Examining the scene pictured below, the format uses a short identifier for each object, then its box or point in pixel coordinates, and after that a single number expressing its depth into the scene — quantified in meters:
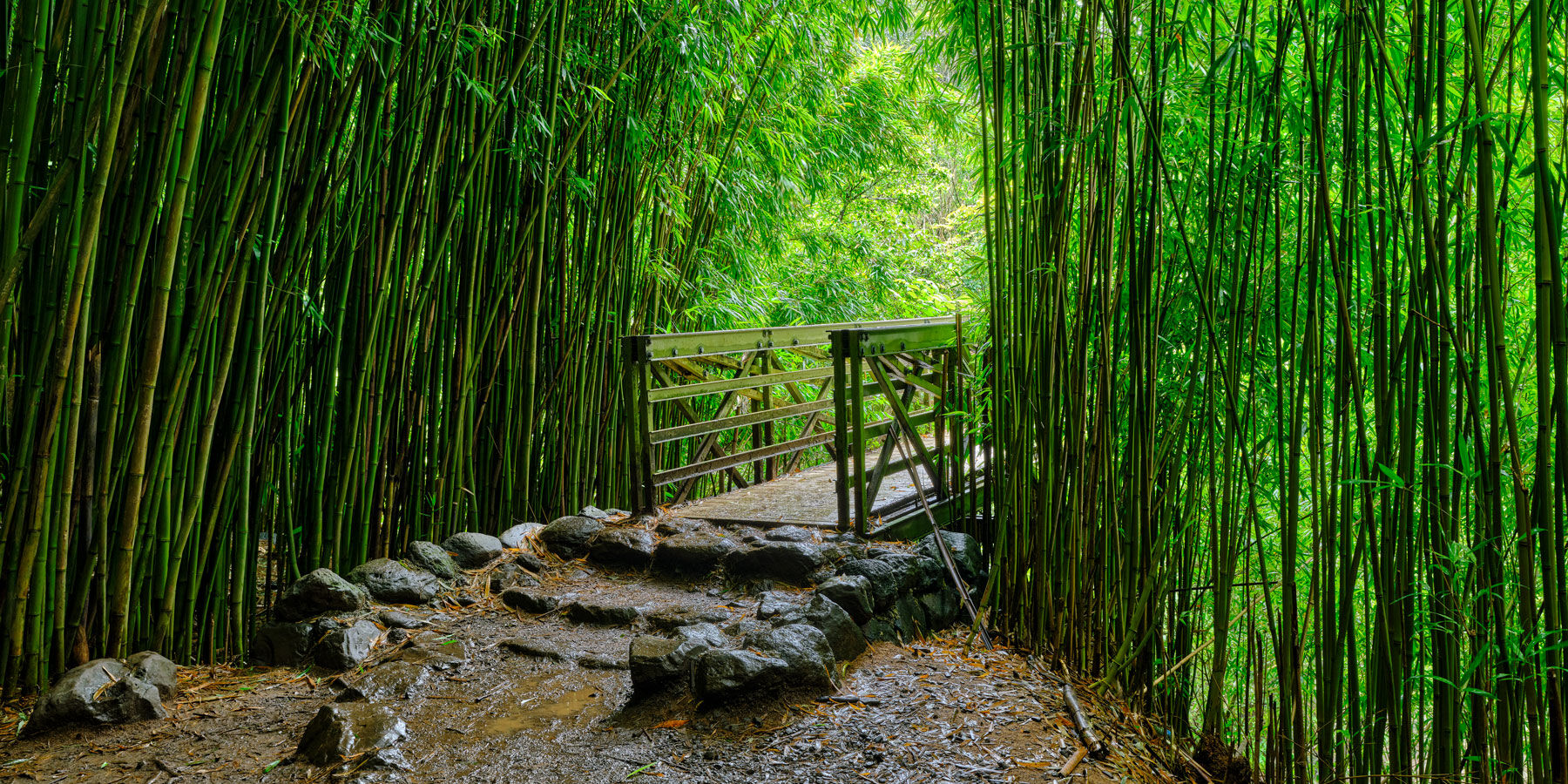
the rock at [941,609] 2.52
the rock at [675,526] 2.98
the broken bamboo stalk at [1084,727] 1.77
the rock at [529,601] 2.52
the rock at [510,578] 2.68
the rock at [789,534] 2.84
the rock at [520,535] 2.95
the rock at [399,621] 2.32
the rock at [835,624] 2.11
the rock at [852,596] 2.30
